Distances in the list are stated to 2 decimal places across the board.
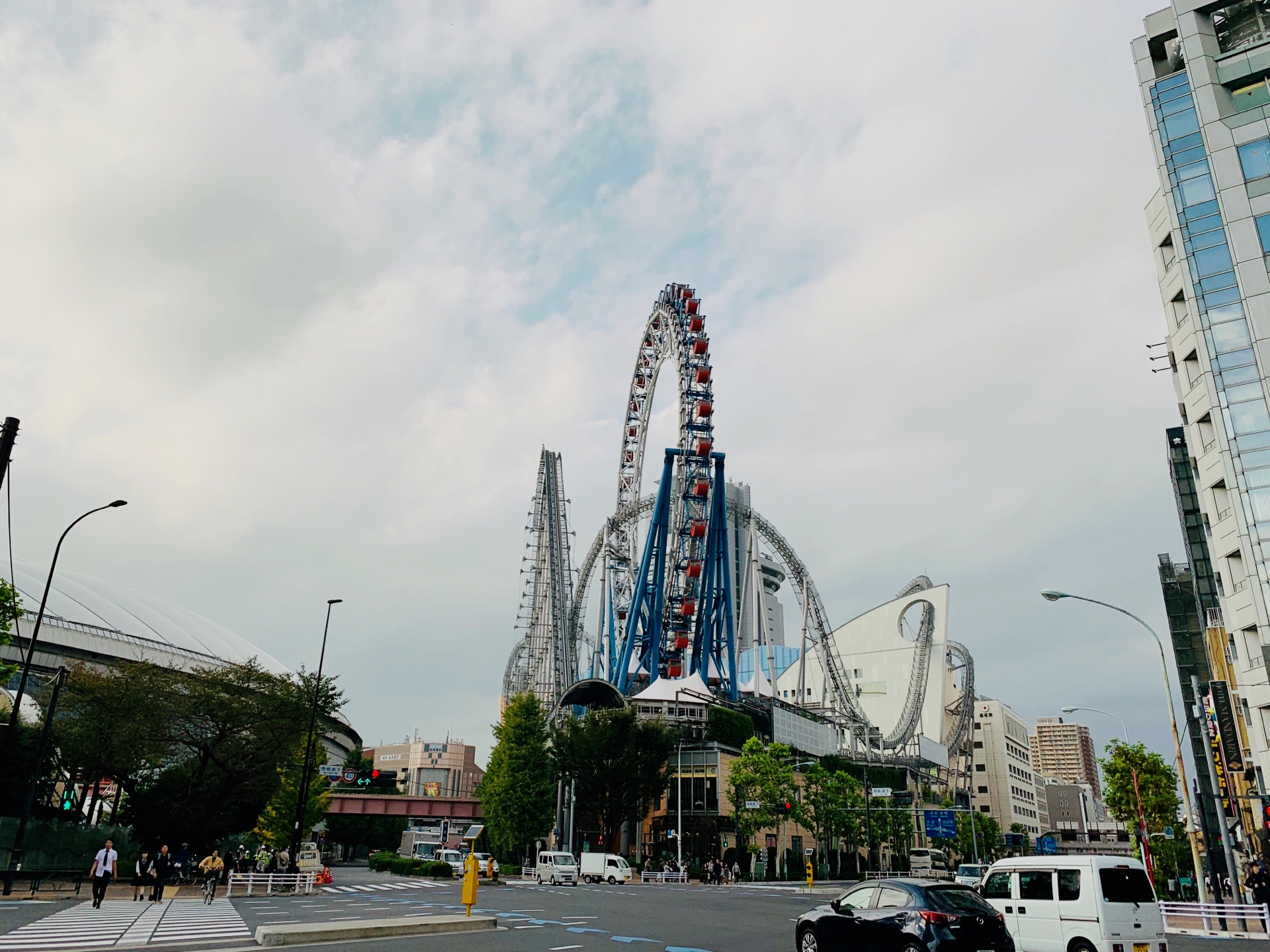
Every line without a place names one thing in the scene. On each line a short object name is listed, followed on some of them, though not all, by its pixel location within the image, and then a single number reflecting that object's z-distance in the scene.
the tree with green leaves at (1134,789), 46.22
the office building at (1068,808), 181.00
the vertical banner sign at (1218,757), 29.06
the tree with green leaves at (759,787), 59.69
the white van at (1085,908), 15.05
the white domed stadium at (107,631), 69.25
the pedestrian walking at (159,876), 28.34
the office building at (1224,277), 38.03
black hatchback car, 12.98
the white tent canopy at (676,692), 73.12
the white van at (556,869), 48.12
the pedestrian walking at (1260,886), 23.78
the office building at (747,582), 104.50
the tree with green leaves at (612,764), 59.22
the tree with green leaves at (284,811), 61.12
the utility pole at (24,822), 28.17
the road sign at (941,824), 67.06
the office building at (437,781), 183.25
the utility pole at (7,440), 20.83
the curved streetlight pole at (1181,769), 29.62
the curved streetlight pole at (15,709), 25.75
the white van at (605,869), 51.16
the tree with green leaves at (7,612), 29.16
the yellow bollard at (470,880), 21.58
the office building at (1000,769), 140.12
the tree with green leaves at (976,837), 99.99
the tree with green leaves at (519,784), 58.44
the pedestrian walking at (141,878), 28.78
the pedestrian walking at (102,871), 24.58
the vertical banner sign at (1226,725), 35.53
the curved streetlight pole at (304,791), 39.41
